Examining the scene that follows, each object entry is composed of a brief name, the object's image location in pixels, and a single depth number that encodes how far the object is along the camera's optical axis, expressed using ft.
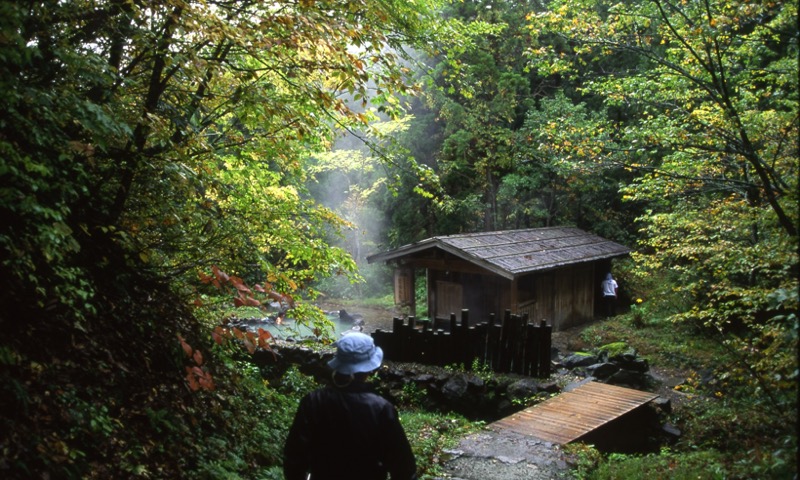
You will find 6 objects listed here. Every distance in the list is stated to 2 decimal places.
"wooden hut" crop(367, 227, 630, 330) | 55.88
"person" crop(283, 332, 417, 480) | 10.68
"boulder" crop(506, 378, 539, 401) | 34.97
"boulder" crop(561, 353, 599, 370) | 46.75
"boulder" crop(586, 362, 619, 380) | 42.09
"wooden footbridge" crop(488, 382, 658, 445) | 27.09
